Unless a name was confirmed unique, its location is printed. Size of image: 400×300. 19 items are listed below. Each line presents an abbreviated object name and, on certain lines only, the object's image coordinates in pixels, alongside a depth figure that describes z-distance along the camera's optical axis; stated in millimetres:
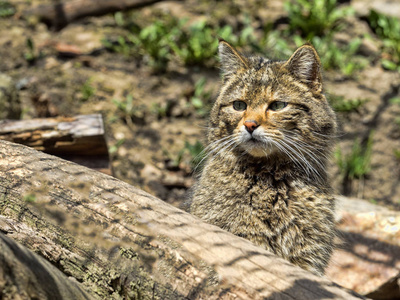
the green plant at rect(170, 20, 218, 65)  13187
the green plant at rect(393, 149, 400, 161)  11575
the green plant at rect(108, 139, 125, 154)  10631
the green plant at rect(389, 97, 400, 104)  12341
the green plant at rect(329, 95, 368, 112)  12664
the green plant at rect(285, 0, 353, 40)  14227
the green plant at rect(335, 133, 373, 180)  11297
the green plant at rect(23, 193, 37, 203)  5180
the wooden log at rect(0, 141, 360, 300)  4383
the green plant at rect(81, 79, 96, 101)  11781
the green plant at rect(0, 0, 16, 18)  13930
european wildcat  6074
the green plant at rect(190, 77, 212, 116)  12297
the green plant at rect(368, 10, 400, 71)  13602
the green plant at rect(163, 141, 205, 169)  10742
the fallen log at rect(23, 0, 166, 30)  14031
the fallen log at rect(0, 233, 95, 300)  3742
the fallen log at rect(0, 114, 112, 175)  7613
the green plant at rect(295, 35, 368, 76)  13548
